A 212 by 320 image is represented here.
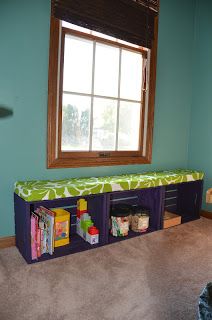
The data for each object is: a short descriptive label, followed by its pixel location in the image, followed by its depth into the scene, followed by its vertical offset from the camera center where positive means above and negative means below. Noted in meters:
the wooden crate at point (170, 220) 2.52 -0.85
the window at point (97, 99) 2.10 +0.31
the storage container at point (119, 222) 2.18 -0.76
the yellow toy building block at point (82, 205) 2.18 -0.62
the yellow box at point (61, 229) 1.91 -0.74
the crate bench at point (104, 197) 1.77 -0.57
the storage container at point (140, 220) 2.32 -0.78
